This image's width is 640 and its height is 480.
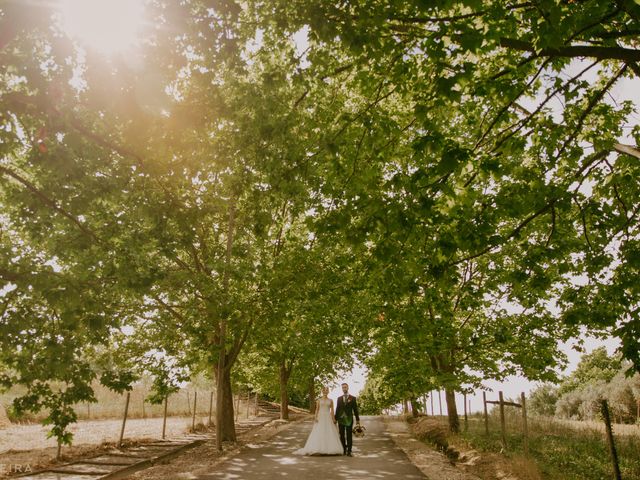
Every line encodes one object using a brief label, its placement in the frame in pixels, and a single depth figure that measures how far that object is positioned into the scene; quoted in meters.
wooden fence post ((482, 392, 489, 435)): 17.64
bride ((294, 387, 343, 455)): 14.76
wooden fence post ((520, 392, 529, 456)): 11.44
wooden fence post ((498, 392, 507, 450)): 13.16
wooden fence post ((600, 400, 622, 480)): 8.72
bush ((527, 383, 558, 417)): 51.53
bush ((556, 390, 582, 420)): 38.25
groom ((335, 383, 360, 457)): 14.72
